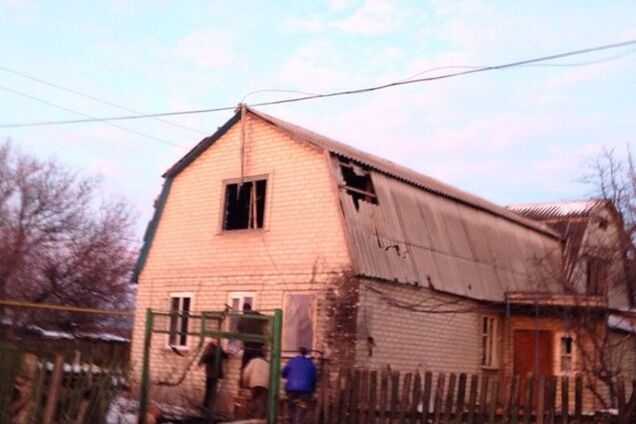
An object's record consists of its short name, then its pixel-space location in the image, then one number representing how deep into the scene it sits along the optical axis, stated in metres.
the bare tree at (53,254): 34.25
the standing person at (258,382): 13.94
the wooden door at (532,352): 20.41
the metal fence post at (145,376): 12.28
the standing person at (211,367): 15.73
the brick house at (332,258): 16.38
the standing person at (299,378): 13.34
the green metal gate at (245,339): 11.55
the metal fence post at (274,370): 11.51
